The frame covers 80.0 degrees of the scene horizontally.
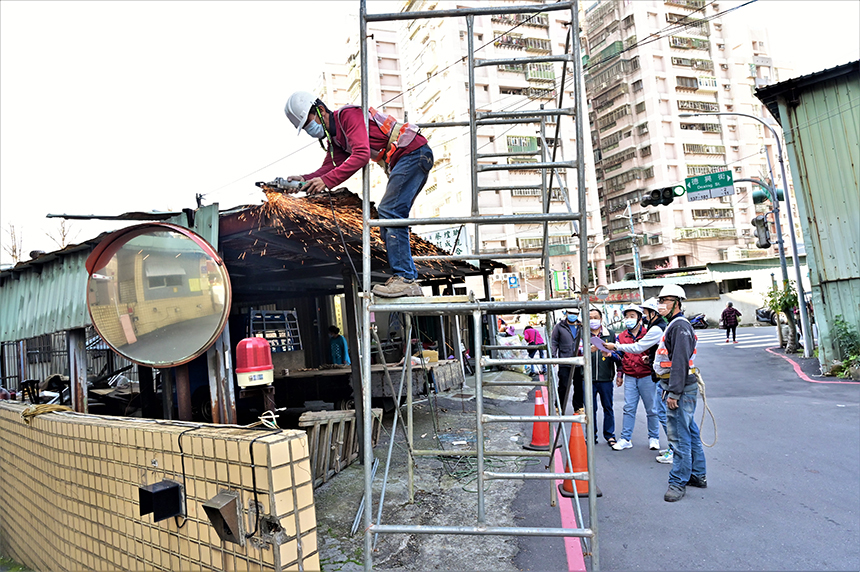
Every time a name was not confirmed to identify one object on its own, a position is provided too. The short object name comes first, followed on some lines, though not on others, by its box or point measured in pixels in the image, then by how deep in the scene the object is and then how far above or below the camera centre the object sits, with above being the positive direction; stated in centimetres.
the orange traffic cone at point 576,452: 566 -157
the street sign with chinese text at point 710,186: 1504 +333
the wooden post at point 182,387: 528 -35
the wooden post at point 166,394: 580 -44
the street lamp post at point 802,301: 1495 -35
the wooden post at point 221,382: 524 -34
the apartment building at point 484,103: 4134 +1861
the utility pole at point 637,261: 2916 +257
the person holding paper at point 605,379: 730 -99
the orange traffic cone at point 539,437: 720 -172
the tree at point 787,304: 1646 -42
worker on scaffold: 370 +139
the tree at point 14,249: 2380 +563
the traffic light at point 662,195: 1463 +308
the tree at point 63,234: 2414 +617
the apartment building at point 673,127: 4894 +1737
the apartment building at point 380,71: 5422 +2799
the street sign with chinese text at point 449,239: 1789 +316
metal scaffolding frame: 301 +15
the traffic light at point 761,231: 1538 +186
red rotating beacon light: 420 -12
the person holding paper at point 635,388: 699 -112
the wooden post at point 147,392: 796 -55
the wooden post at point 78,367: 603 -3
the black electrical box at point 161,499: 263 -74
